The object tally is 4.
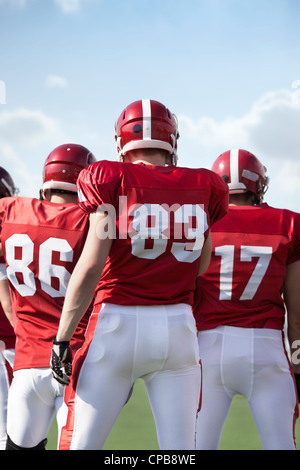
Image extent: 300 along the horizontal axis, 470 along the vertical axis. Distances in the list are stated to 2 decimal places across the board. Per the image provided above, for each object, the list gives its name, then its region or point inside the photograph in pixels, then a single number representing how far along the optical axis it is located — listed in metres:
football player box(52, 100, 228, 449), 4.74
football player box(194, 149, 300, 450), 6.36
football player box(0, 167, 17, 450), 7.25
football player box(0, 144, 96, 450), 5.98
